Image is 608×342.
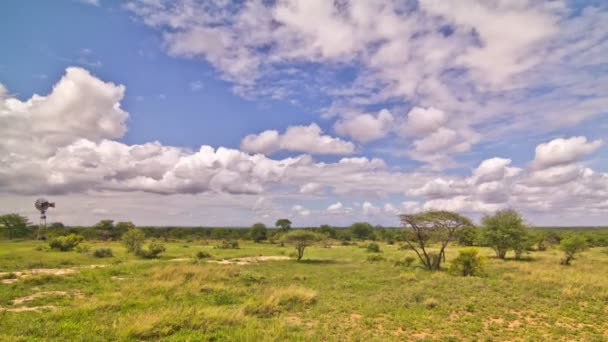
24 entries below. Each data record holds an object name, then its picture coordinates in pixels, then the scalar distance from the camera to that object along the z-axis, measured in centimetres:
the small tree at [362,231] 10481
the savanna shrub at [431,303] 1484
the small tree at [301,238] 3900
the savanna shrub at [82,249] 4089
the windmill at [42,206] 6944
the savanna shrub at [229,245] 5683
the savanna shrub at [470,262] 2494
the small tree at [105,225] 8878
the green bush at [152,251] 3903
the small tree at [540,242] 5014
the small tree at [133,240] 4128
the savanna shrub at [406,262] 3305
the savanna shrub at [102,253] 3653
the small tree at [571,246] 3403
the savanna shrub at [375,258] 3828
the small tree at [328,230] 10322
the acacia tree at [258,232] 8406
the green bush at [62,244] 4194
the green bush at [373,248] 5046
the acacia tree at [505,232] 3788
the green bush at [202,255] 3859
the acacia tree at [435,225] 2875
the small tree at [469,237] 3215
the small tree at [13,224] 7650
